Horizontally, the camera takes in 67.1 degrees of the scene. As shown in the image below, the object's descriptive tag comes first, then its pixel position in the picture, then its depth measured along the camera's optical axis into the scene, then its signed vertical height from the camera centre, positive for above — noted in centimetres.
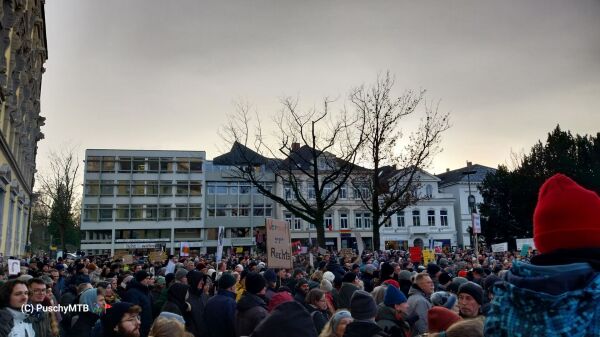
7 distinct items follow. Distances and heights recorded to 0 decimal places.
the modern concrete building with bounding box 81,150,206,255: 6812 +580
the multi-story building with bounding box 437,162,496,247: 7025 +553
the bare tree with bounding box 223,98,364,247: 2669 +464
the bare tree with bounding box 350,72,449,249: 2848 +529
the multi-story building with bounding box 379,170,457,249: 6812 +141
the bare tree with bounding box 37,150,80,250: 4944 +473
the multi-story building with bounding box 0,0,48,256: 2089 +786
